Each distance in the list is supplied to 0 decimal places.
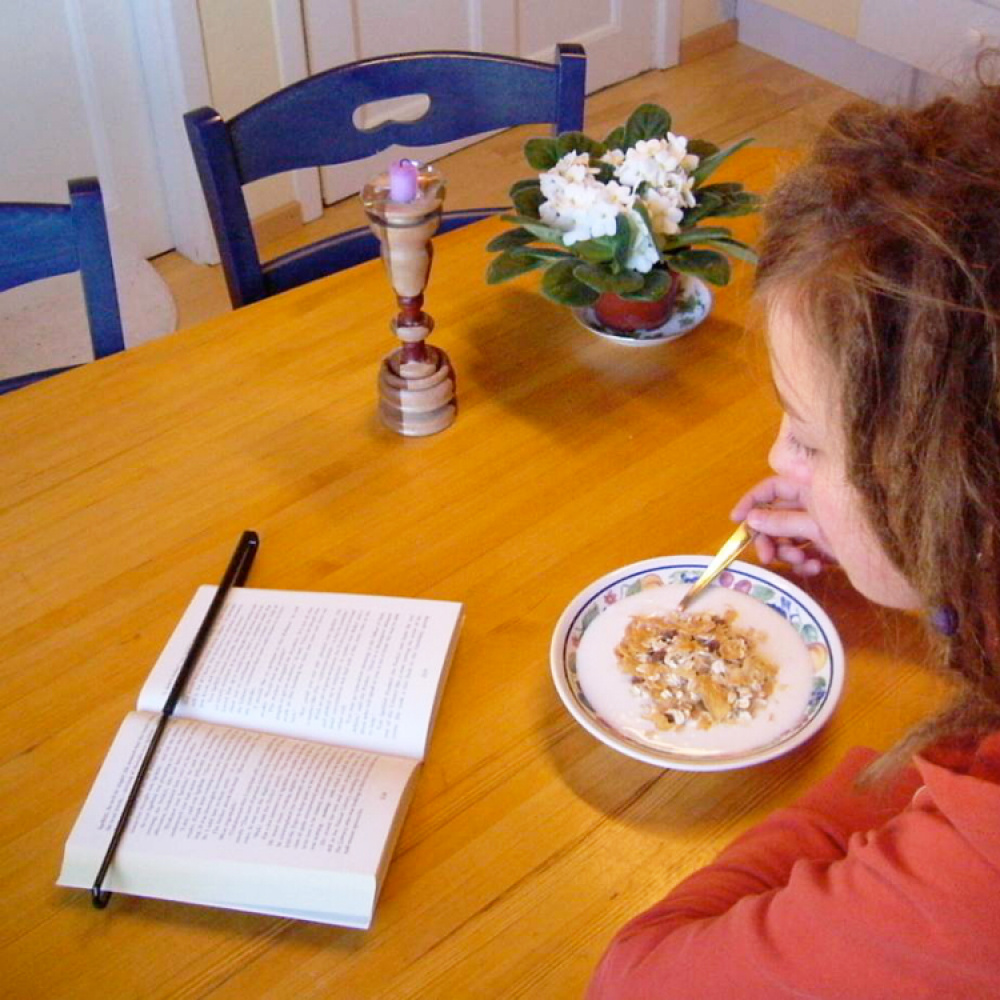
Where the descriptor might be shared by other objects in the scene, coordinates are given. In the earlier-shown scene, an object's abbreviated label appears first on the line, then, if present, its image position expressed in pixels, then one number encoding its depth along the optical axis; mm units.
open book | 816
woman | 630
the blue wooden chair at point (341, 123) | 1413
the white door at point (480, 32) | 2789
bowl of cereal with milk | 923
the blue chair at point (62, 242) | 1285
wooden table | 803
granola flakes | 944
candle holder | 1093
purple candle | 1089
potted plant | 1167
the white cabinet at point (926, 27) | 2842
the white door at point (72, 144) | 2465
